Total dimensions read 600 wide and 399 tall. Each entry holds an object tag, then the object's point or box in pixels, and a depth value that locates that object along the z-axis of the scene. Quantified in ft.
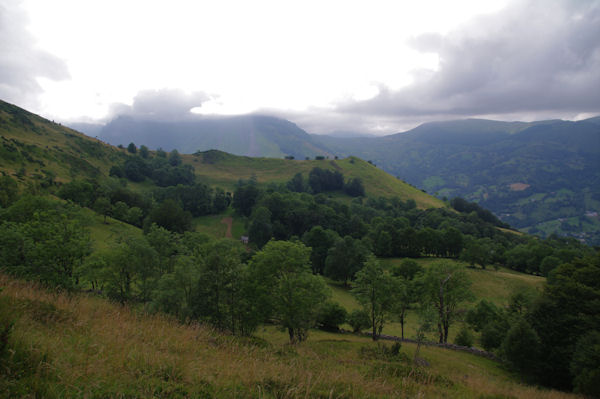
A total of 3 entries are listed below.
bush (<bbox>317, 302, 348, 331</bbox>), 124.95
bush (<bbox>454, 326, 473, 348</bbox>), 120.78
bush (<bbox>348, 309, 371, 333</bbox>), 120.98
